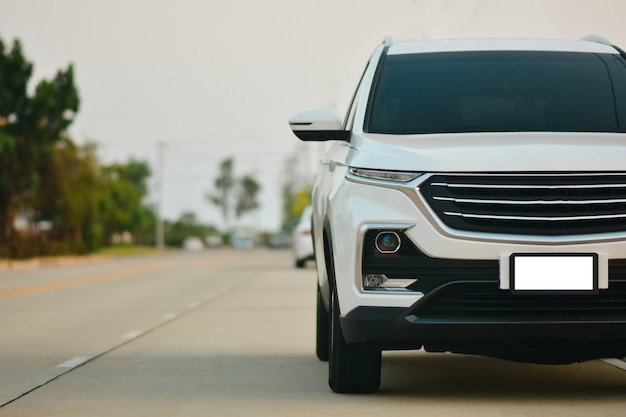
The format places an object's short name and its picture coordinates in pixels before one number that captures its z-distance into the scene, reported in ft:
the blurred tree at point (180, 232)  459.32
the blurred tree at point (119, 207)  272.92
